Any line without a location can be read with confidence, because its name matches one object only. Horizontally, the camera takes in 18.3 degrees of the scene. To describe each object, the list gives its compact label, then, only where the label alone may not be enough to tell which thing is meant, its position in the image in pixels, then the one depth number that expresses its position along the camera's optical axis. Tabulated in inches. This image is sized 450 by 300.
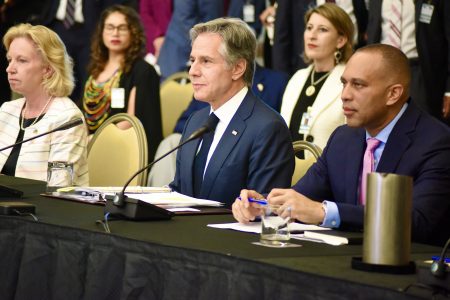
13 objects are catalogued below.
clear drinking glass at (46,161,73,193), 223.9
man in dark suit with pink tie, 173.3
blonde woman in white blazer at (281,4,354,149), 353.9
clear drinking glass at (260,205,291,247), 147.7
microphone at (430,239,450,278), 112.5
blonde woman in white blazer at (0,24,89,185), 264.5
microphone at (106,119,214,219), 171.6
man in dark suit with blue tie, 219.3
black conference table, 119.6
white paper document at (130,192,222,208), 192.4
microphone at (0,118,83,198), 205.0
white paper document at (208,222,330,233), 163.9
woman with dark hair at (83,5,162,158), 406.9
